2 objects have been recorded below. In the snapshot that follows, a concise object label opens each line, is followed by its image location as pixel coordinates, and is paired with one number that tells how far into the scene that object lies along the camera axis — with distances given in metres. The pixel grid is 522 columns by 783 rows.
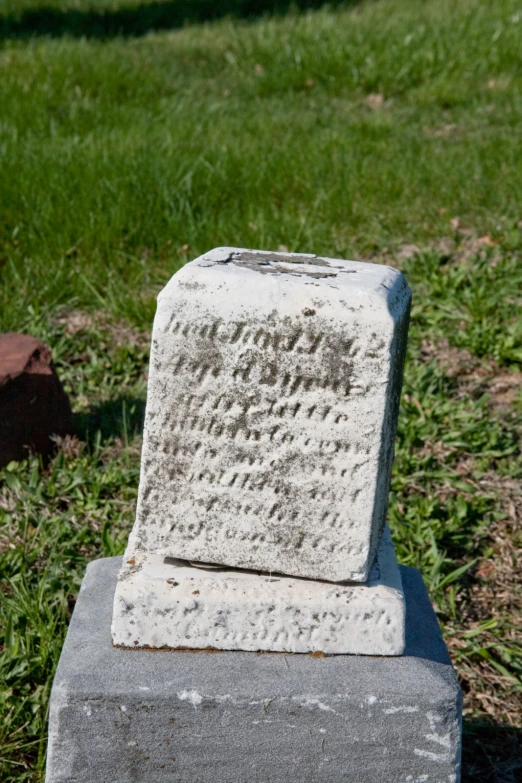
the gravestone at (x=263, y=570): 1.74
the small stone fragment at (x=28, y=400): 2.50
